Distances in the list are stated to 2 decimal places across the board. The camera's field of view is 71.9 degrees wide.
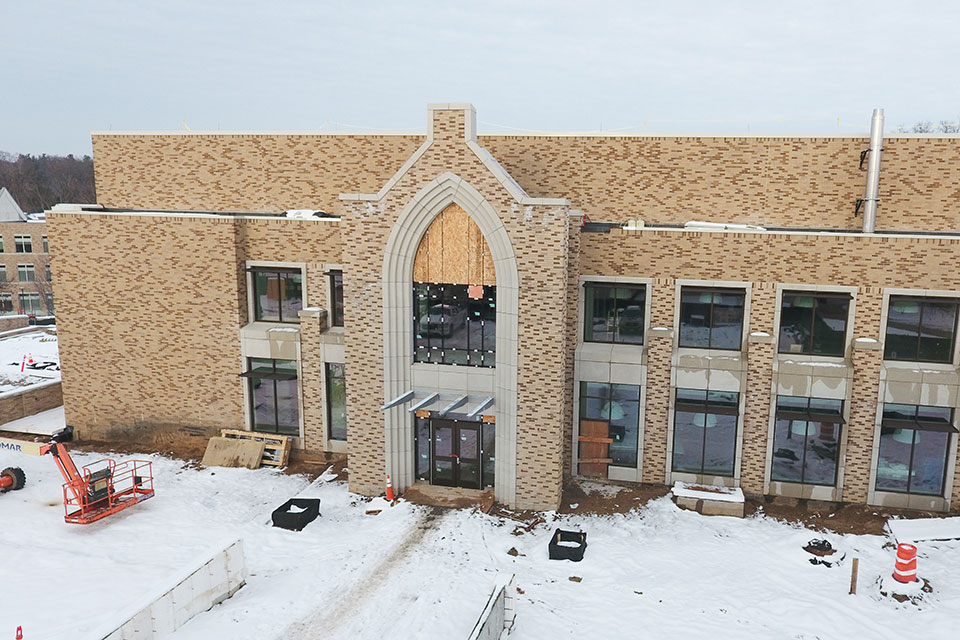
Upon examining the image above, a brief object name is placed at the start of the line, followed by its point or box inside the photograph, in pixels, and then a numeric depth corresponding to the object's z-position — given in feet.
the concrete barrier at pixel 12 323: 196.38
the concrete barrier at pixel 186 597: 43.55
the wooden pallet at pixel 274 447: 81.25
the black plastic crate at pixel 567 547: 58.34
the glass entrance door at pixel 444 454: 71.31
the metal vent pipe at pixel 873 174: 71.61
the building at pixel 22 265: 214.07
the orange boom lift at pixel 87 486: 65.82
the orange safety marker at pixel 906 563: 53.78
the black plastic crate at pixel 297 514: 63.98
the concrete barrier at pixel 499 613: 44.42
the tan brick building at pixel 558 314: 66.23
